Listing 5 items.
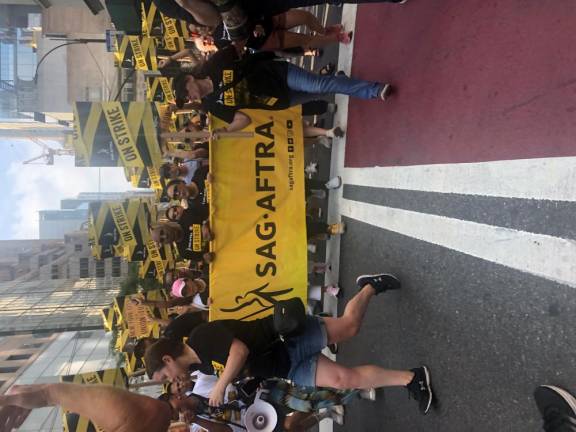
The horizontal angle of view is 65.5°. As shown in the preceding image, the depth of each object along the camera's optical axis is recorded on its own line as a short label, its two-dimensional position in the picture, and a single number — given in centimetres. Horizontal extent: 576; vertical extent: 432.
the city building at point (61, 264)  5256
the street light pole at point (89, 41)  1490
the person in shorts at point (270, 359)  402
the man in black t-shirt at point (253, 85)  501
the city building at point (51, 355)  2534
